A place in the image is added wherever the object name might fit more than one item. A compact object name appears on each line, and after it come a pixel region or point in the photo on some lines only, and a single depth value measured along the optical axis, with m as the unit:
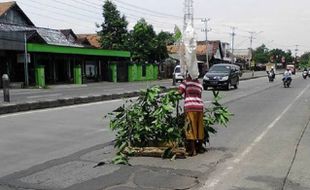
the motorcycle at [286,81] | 36.34
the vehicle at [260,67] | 122.16
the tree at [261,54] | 141.88
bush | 8.87
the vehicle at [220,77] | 32.72
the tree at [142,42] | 64.62
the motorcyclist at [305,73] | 61.26
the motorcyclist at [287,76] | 36.25
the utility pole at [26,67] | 42.31
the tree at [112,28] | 66.81
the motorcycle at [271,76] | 49.81
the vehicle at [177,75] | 51.00
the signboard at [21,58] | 42.69
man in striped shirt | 8.87
